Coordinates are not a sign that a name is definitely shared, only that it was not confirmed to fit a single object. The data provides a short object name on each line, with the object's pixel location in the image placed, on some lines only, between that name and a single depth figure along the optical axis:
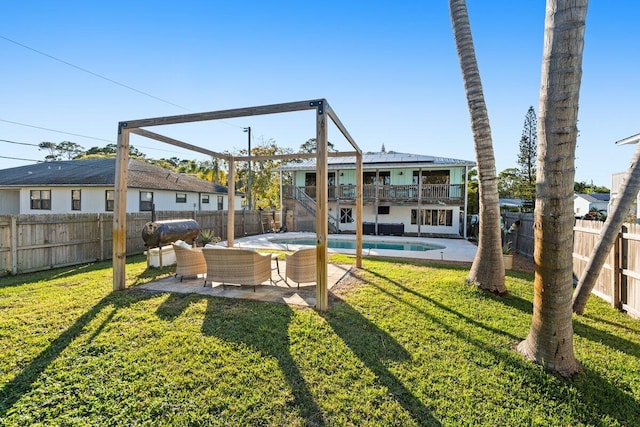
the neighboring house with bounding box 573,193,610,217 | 35.31
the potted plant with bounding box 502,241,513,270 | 8.88
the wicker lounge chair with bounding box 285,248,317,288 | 6.30
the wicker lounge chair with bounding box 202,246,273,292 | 6.03
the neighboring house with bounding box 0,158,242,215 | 18.27
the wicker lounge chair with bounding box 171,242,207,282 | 6.92
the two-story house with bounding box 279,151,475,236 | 19.17
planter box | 8.59
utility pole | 25.36
